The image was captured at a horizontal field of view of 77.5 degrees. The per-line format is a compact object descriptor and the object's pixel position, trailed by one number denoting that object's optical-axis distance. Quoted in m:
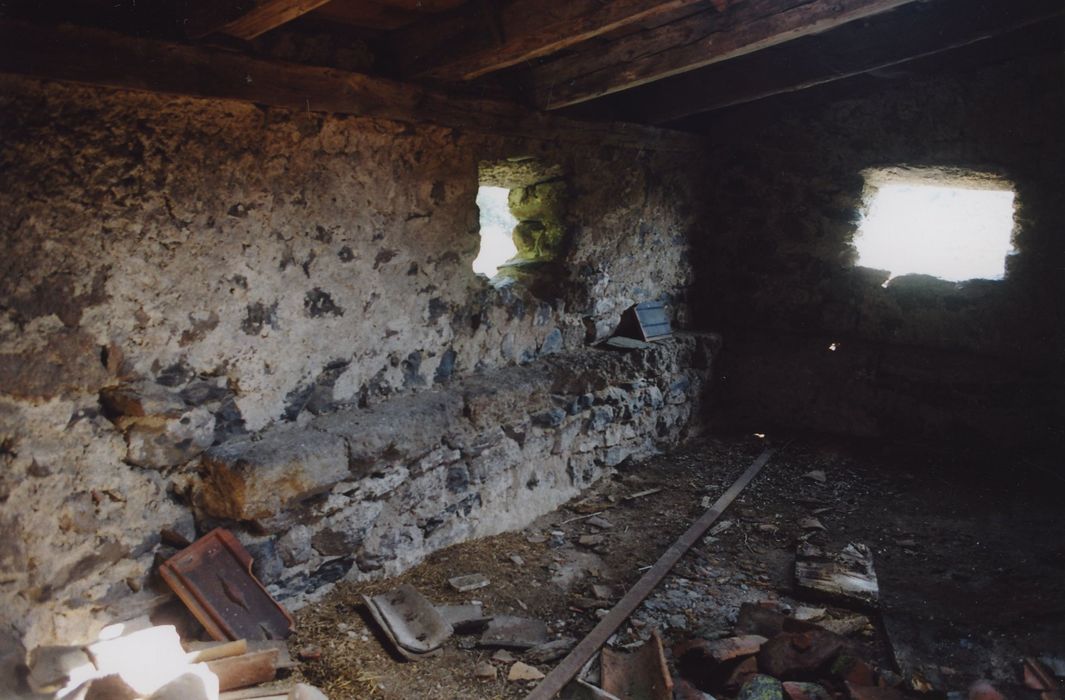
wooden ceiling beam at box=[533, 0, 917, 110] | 2.46
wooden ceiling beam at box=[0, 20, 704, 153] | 1.93
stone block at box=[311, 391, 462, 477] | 2.70
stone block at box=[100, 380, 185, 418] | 2.19
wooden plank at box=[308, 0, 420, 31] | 2.43
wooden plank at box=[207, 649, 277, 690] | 2.09
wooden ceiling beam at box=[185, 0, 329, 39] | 1.94
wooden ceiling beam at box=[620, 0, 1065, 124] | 3.39
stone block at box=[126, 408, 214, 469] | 2.25
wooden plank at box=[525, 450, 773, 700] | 2.32
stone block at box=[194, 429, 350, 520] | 2.35
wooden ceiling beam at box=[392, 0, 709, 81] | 2.34
